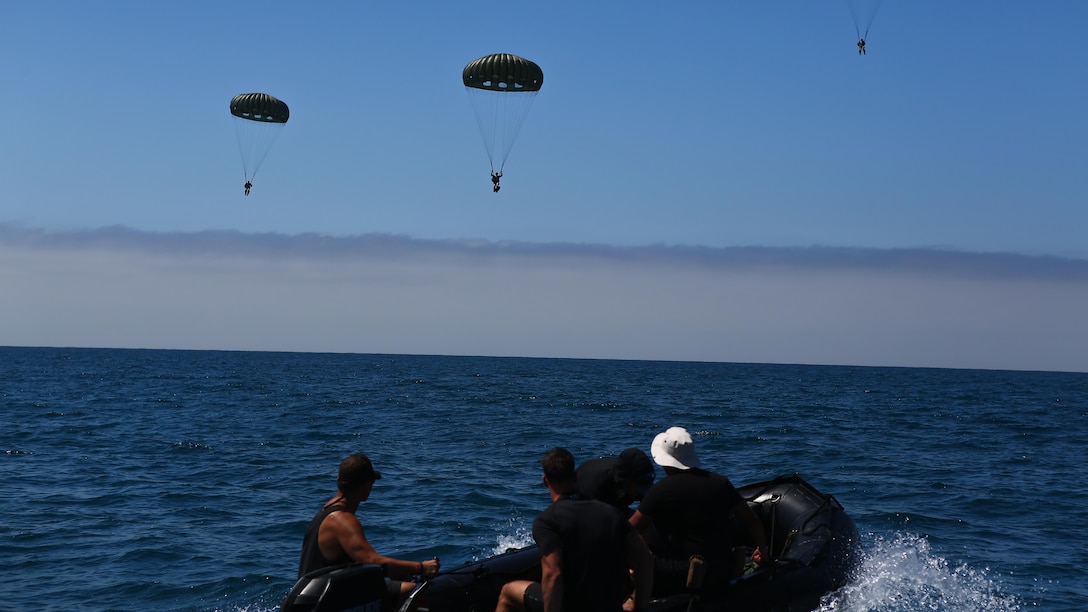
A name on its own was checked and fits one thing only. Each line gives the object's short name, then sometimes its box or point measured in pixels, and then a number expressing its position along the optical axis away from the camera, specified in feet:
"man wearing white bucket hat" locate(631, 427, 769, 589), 23.03
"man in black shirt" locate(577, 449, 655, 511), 21.89
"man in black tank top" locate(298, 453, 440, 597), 21.03
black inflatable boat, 20.59
